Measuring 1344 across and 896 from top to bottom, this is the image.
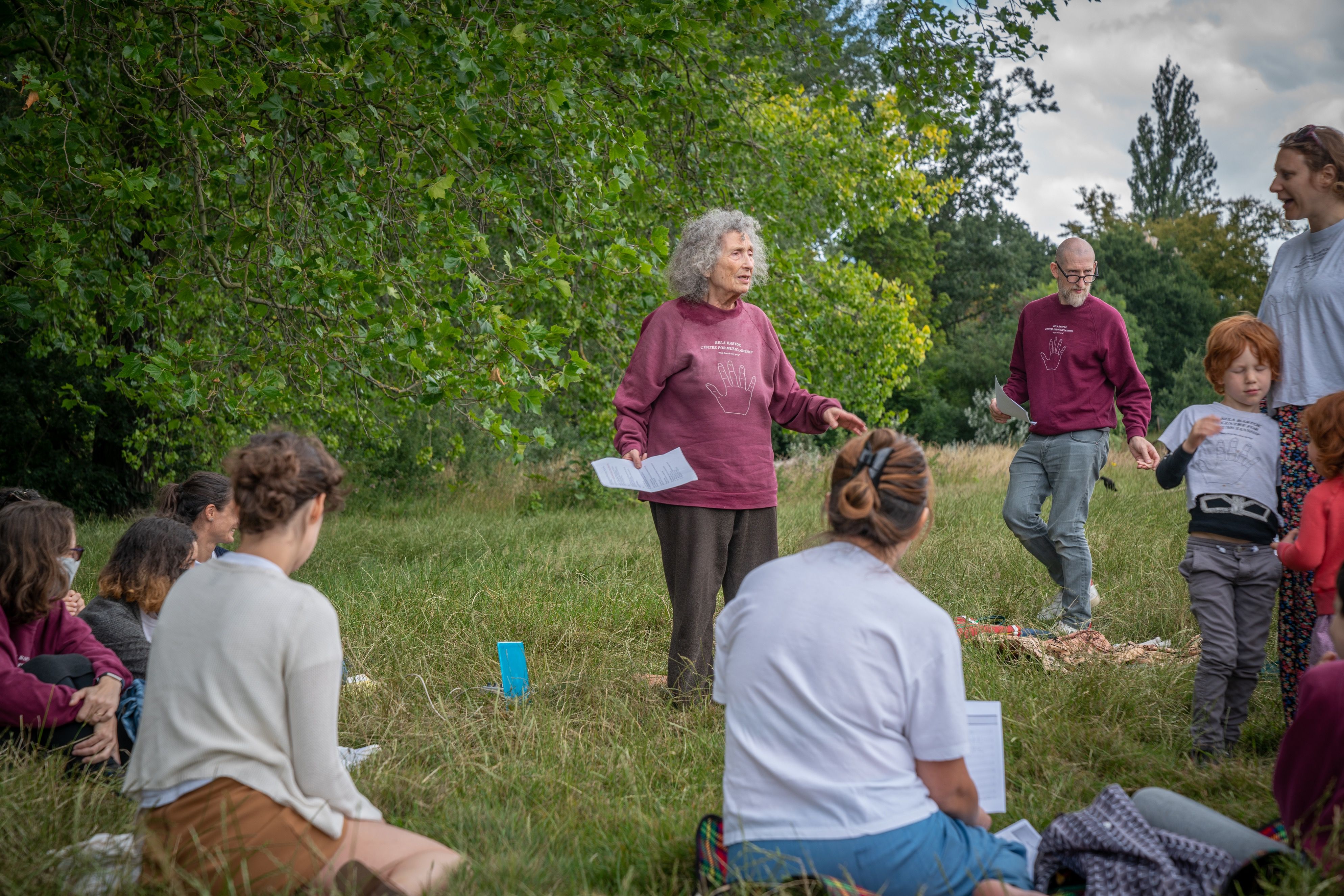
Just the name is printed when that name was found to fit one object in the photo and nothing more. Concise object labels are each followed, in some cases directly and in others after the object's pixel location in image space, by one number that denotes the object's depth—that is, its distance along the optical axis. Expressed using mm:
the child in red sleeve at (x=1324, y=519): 3086
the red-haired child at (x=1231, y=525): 3436
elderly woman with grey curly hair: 4066
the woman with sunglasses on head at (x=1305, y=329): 3396
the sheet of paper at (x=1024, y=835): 2520
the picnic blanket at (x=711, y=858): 2279
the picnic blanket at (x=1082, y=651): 4371
